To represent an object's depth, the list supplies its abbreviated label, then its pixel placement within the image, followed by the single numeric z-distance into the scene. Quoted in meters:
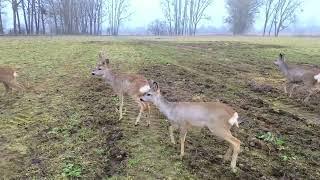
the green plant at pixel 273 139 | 4.15
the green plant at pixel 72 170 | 3.56
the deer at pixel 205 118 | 3.54
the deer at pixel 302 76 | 6.46
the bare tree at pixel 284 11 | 45.18
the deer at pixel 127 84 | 4.86
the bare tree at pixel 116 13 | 50.63
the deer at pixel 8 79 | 6.57
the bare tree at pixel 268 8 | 44.63
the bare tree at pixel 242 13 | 44.31
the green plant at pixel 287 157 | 3.83
